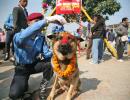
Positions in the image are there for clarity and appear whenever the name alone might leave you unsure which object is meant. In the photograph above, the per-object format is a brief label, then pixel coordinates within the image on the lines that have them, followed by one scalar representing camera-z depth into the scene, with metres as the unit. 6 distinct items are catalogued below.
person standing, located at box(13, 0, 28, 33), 2.57
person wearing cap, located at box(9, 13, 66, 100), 1.87
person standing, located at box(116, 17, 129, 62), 3.86
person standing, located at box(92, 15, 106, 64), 3.58
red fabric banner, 4.68
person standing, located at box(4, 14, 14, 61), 3.02
